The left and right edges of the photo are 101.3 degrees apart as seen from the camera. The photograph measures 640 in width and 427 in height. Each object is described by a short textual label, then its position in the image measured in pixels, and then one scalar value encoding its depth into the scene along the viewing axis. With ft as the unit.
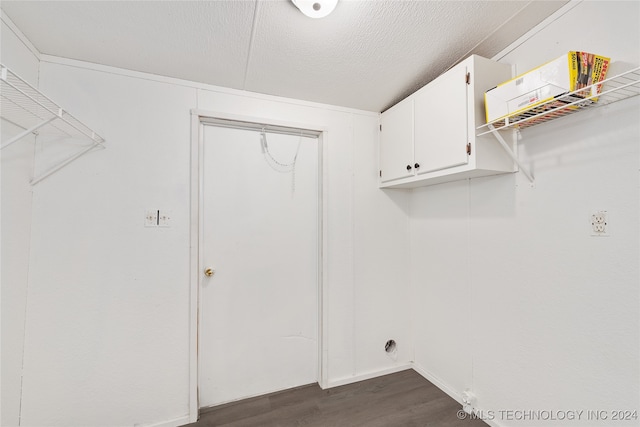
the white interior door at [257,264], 6.27
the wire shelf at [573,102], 3.53
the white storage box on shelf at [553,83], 3.51
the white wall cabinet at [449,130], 4.79
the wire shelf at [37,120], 4.07
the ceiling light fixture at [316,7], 3.91
